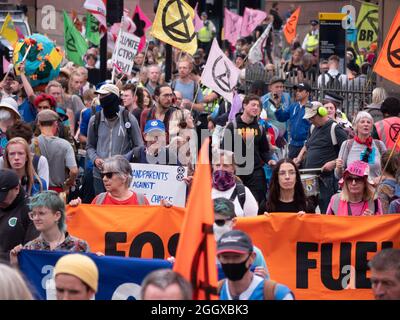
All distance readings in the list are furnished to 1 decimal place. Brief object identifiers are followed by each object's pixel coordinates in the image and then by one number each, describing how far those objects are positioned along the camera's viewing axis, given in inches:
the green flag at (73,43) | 877.8
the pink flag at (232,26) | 1195.9
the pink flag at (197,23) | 1008.9
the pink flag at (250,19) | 1174.3
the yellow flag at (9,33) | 820.9
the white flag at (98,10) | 816.3
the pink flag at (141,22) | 1006.8
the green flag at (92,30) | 1019.9
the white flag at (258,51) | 943.7
